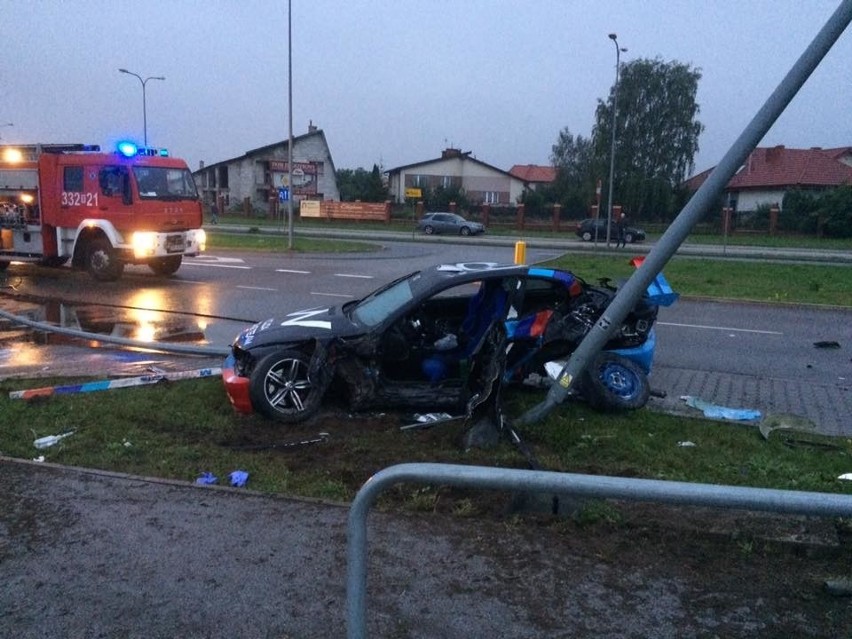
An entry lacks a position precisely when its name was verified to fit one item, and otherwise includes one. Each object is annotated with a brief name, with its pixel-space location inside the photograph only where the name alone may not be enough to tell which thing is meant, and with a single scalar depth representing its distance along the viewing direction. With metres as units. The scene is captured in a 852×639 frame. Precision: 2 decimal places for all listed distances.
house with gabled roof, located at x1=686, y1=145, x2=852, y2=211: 59.19
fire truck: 17.11
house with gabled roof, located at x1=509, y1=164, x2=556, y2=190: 100.00
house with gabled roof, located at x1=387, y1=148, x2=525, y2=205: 77.12
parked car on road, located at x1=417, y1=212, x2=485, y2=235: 49.00
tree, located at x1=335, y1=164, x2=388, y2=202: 69.81
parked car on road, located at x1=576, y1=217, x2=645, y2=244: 44.73
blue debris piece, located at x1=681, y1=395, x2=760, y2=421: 7.24
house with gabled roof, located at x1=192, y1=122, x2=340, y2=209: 72.44
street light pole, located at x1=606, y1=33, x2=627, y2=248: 34.25
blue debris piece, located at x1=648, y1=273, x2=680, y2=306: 7.45
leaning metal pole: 5.38
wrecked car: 6.64
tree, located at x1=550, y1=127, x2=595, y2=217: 59.44
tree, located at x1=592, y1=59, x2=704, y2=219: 65.31
